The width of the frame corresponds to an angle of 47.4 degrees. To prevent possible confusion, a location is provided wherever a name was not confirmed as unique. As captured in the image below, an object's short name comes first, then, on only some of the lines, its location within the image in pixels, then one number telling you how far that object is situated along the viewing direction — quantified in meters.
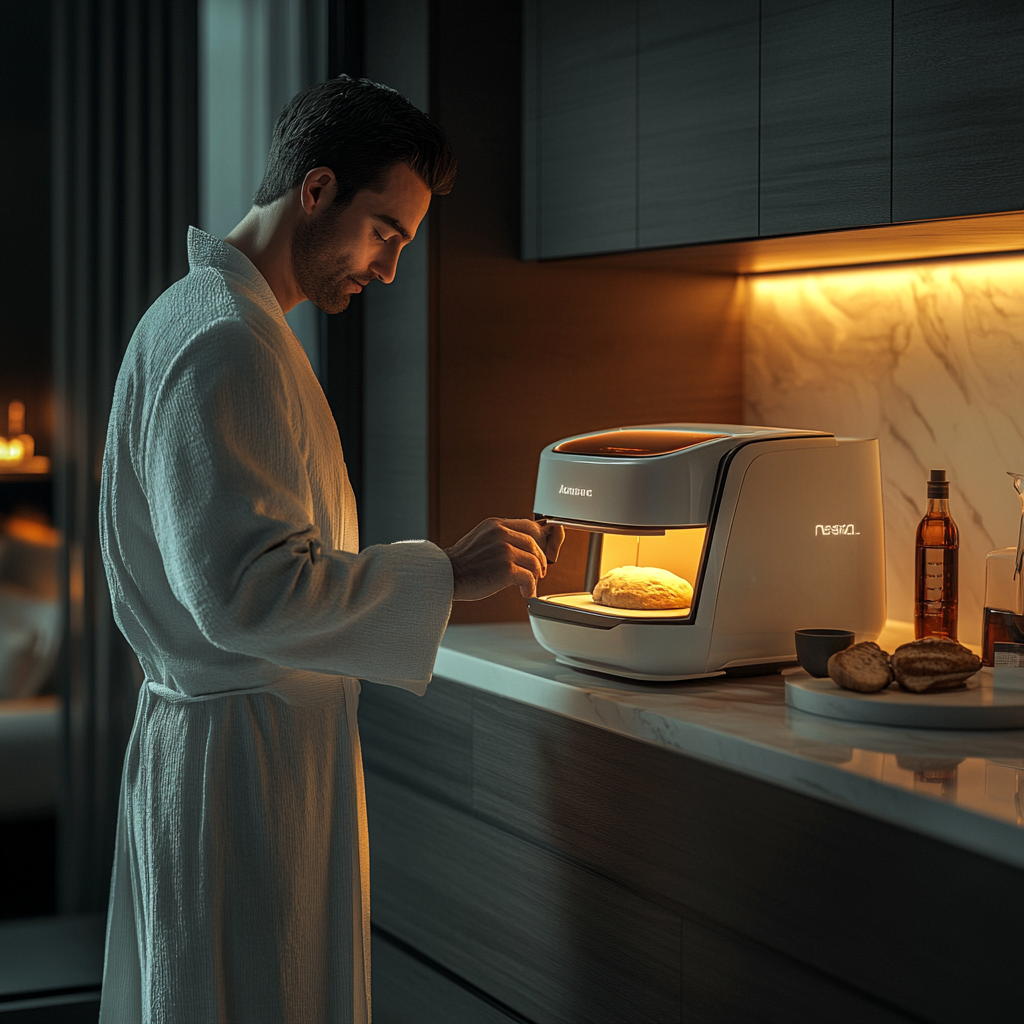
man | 1.19
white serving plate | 1.34
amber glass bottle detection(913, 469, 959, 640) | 1.78
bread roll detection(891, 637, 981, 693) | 1.38
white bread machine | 1.56
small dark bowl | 1.49
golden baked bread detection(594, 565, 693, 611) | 1.61
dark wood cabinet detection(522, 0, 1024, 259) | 1.43
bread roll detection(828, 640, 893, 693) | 1.38
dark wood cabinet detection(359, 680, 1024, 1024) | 1.09
